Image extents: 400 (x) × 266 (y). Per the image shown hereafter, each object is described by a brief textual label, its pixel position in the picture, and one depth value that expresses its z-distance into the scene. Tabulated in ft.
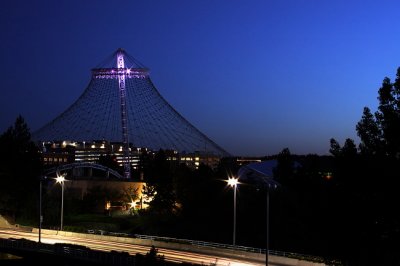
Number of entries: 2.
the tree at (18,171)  242.37
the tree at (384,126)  94.99
